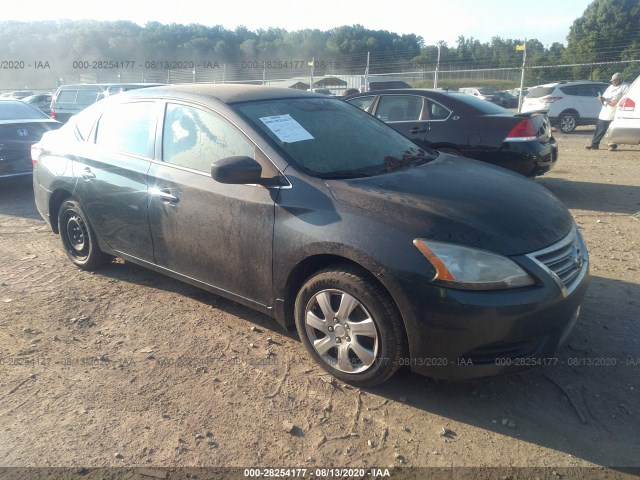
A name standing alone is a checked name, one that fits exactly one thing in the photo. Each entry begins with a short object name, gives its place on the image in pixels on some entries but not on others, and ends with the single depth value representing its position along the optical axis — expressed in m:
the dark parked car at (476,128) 6.82
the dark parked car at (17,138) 7.70
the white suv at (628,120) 8.89
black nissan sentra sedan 2.69
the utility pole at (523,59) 16.31
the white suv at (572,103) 16.22
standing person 11.57
